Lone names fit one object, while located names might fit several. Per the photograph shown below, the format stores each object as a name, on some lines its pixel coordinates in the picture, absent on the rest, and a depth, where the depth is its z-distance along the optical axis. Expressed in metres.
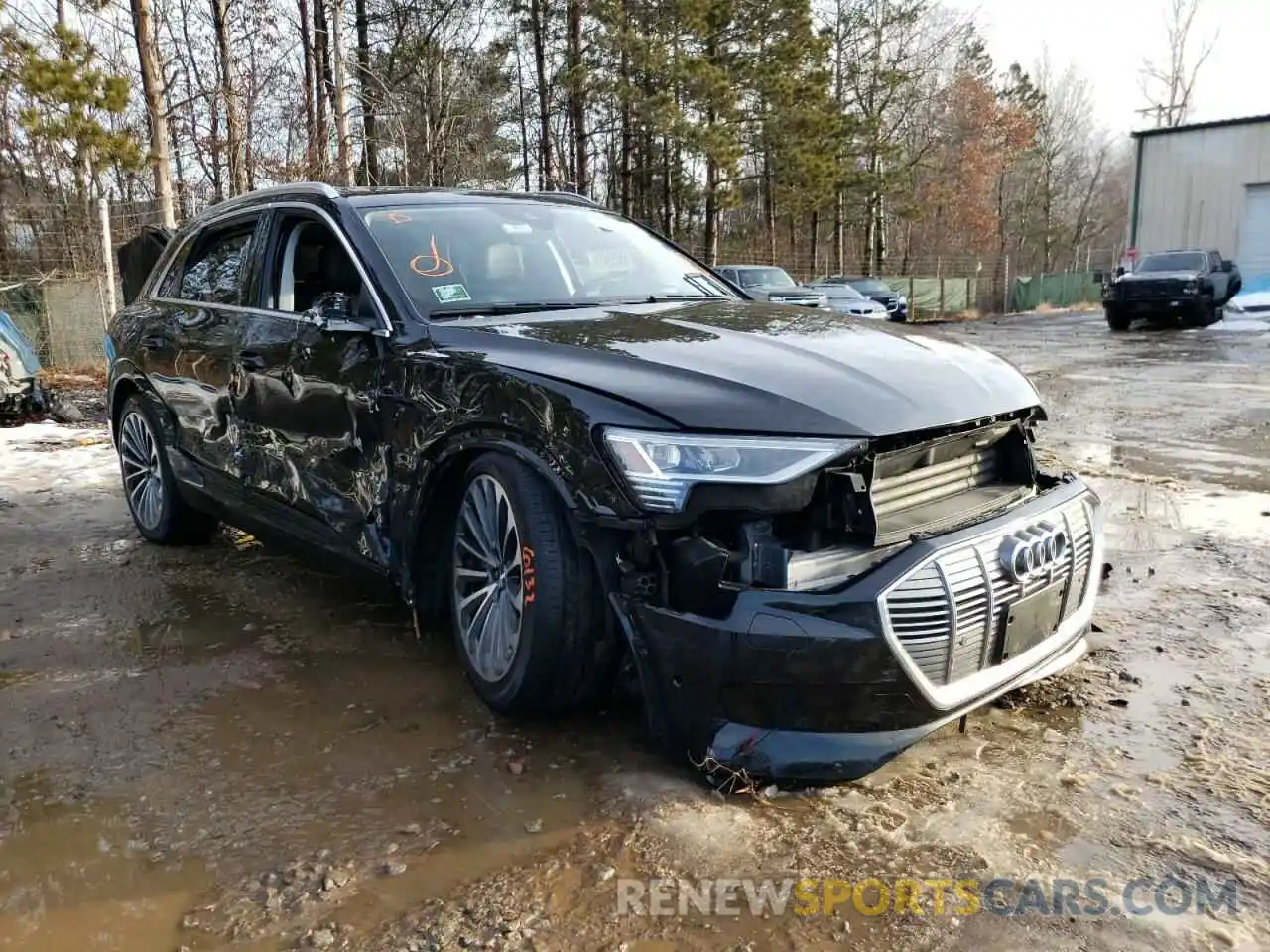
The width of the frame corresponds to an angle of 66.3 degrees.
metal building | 30.14
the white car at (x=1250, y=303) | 23.53
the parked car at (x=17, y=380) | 8.89
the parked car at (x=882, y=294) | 24.59
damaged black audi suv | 2.41
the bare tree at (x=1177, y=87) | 52.16
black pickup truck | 21.78
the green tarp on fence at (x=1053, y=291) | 36.19
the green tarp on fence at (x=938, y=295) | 30.52
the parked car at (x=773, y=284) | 19.67
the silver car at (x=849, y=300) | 21.77
